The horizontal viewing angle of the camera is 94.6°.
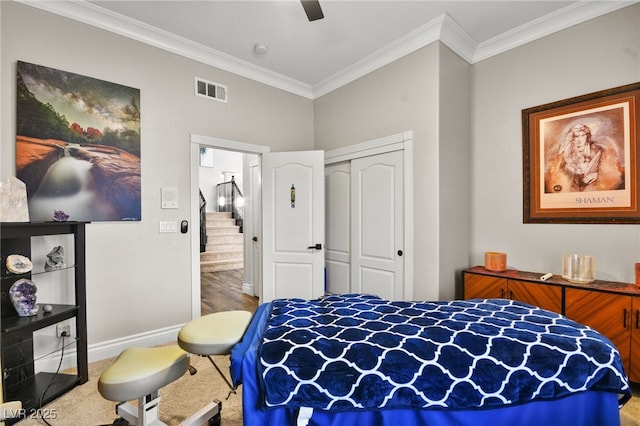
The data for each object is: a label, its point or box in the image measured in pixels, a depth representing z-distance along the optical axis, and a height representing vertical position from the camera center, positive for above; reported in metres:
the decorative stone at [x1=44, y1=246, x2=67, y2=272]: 2.31 -0.33
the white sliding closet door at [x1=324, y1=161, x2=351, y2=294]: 3.85 -0.15
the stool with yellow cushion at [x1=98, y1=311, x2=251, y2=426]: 1.36 -0.74
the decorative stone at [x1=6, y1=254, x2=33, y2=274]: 2.00 -0.32
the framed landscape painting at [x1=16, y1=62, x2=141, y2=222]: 2.37 +0.63
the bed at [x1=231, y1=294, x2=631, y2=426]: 1.19 -0.68
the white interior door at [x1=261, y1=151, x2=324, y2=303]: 3.68 -0.11
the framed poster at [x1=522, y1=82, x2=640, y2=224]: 2.39 +0.47
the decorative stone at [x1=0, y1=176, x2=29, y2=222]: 2.01 +0.12
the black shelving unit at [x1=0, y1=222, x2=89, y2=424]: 1.99 -0.75
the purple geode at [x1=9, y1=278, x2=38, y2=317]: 2.06 -0.56
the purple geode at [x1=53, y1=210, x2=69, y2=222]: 2.30 +0.01
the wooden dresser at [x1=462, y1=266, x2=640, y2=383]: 2.10 -0.70
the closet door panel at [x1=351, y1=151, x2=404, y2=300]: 3.22 -0.12
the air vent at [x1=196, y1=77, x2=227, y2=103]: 3.30 +1.45
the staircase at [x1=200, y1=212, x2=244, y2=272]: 7.23 -0.78
